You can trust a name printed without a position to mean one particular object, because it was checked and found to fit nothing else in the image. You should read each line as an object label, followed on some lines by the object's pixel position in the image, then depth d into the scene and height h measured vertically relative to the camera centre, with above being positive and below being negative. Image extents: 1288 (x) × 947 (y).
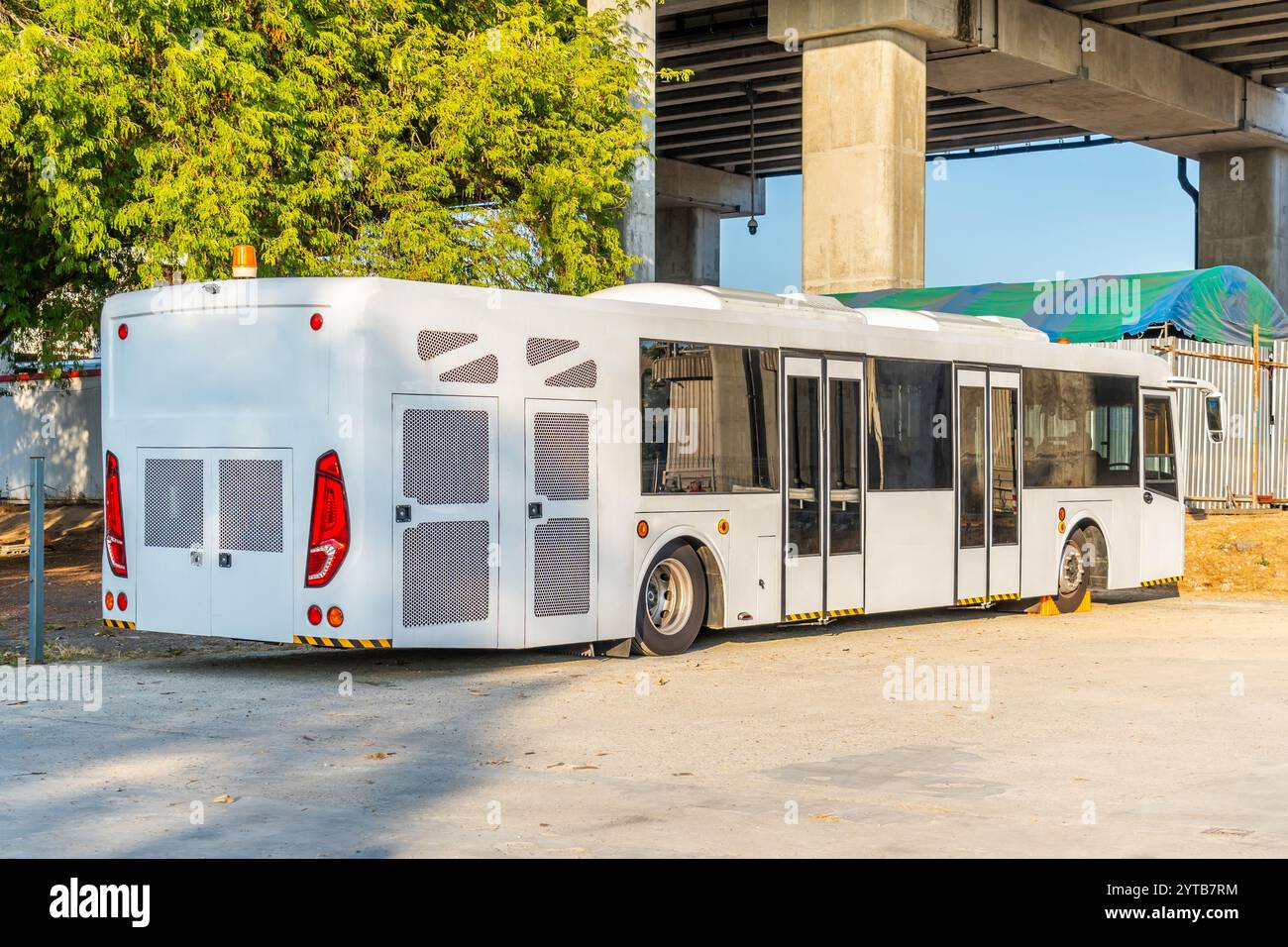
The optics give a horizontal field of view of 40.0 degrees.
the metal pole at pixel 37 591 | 13.67 -0.90
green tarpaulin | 31.34 +3.12
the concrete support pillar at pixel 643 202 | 26.05 +4.09
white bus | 12.52 +0.09
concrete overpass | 32.59 +8.49
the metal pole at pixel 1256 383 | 28.14 +1.42
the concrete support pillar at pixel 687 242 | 62.75 +8.23
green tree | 18.84 +3.81
